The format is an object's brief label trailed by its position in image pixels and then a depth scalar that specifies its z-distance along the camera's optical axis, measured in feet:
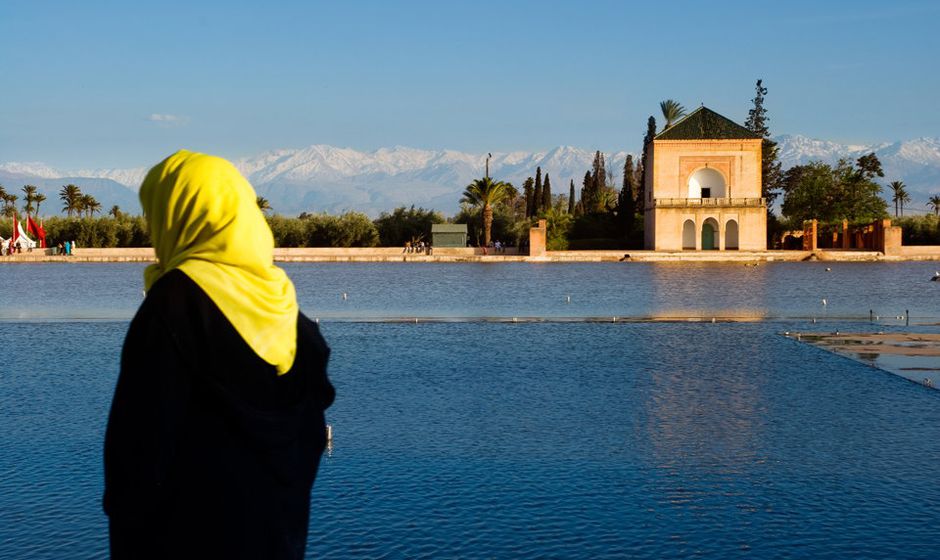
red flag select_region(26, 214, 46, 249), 172.65
